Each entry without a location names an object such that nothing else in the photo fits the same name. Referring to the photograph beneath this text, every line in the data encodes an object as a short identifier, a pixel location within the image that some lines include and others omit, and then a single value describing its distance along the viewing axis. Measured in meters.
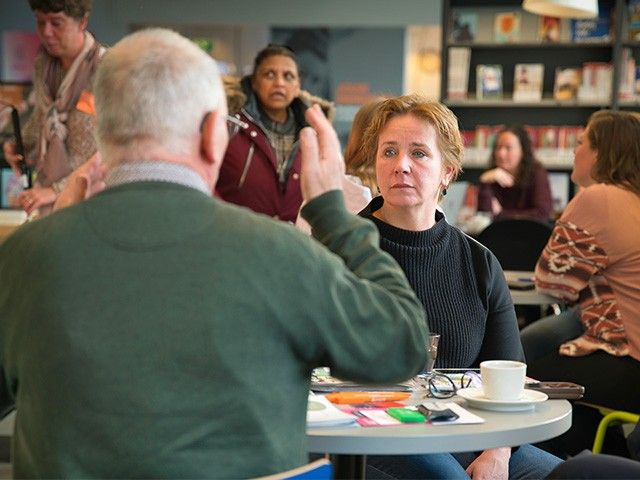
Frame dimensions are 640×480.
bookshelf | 8.23
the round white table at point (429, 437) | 1.74
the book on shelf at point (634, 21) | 8.06
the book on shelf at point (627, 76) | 8.05
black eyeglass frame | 2.09
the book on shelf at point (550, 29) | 8.22
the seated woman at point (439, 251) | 2.58
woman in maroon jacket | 4.85
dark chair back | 5.26
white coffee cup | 2.01
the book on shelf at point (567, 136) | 8.22
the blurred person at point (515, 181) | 7.55
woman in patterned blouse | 3.60
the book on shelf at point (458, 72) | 8.31
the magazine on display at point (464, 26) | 8.37
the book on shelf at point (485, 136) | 8.31
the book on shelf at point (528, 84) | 8.27
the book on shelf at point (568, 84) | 8.20
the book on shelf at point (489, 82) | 8.33
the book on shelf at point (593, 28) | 8.16
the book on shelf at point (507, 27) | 8.28
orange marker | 1.99
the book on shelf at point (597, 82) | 8.11
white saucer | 1.98
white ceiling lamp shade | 6.12
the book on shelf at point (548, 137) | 8.26
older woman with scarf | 3.81
